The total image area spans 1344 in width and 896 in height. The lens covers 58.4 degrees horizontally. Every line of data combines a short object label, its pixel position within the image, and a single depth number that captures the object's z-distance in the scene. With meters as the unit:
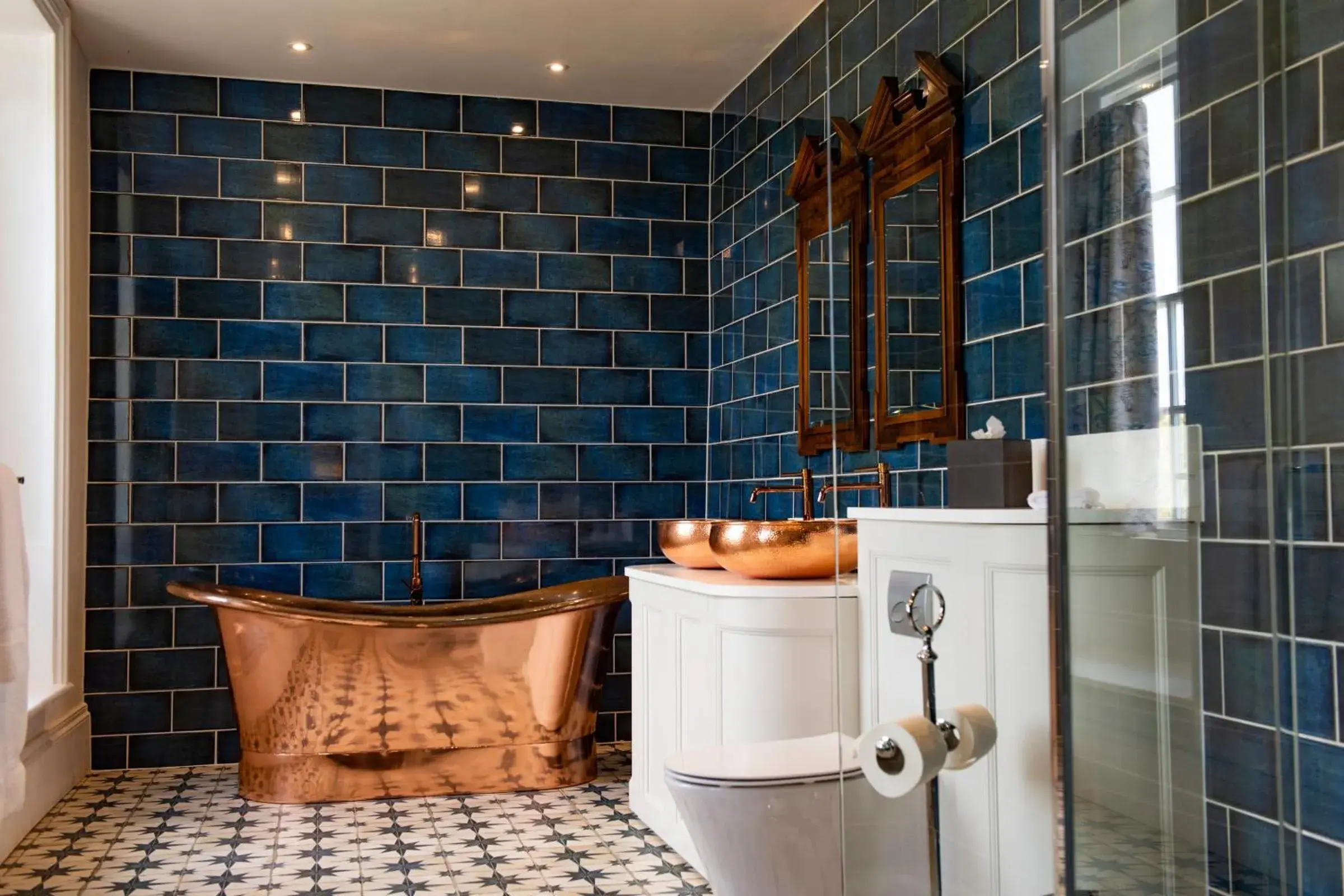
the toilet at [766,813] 2.06
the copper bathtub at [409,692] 4.15
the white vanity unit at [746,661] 3.03
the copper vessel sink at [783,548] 3.13
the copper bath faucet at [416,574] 4.89
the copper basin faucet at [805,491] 2.69
